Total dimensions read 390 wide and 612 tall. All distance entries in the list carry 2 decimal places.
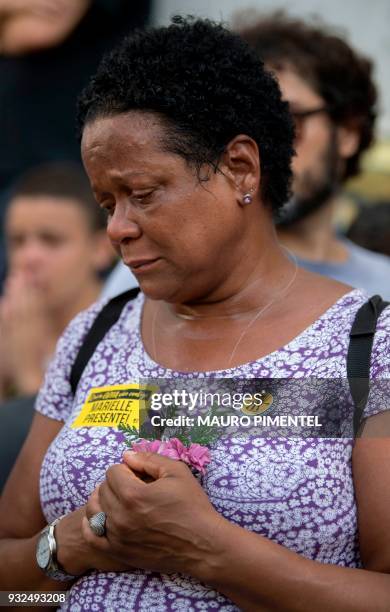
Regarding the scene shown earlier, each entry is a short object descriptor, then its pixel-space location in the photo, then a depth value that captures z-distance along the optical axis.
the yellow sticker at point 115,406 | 2.09
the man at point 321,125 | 3.39
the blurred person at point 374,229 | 4.29
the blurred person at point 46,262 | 4.30
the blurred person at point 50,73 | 4.38
